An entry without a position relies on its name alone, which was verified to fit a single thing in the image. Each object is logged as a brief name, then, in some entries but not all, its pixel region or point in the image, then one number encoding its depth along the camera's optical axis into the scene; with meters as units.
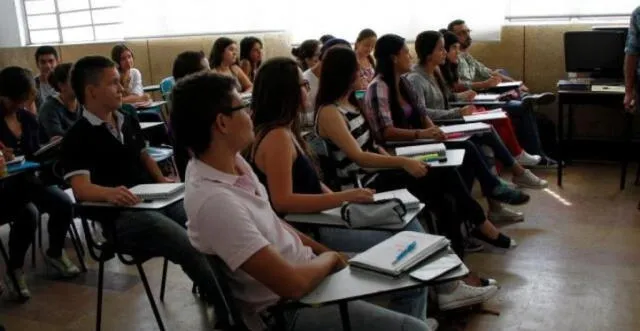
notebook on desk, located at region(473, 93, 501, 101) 4.85
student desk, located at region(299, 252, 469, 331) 1.56
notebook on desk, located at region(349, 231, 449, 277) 1.66
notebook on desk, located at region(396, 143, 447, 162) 2.97
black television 5.05
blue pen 1.69
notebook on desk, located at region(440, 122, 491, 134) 3.57
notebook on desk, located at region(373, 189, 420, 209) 2.27
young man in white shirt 1.53
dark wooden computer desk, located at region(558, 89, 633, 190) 4.64
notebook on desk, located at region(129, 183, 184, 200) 2.45
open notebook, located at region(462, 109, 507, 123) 3.91
